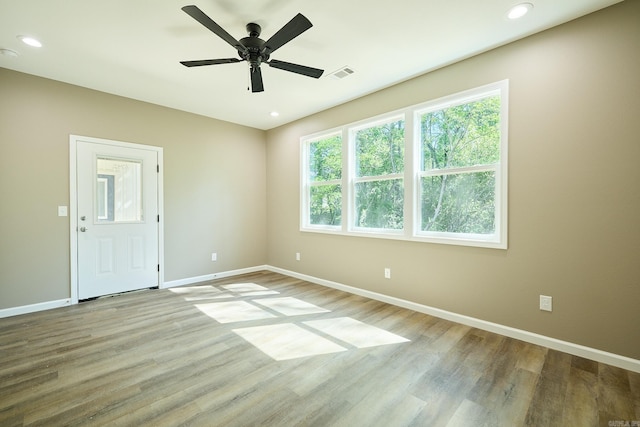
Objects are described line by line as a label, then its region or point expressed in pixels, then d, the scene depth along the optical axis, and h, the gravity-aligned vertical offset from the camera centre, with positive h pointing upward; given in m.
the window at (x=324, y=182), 4.36 +0.52
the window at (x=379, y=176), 3.58 +0.51
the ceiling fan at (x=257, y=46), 1.92 +1.33
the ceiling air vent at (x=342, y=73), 3.13 +1.63
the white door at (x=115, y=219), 3.62 -0.06
